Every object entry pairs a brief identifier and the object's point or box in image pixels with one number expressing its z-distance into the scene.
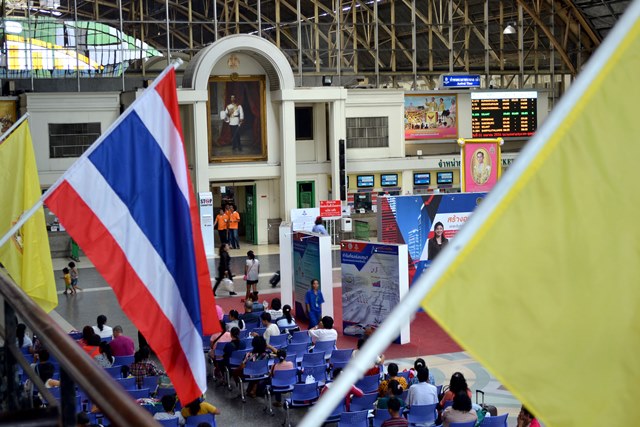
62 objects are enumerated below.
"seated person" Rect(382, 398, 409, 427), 10.93
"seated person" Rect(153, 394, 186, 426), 11.32
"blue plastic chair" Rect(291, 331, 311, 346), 16.38
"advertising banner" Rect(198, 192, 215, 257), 30.77
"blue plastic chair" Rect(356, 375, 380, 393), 13.27
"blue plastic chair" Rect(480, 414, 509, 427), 11.08
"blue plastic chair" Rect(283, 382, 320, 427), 13.34
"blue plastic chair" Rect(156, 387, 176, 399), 12.90
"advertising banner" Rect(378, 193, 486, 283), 21.88
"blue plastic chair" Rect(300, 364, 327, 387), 14.22
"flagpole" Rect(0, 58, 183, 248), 7.46
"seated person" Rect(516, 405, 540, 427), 10.63
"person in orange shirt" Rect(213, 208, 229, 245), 31.77
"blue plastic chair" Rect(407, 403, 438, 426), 11.82
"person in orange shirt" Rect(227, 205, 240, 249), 31.95
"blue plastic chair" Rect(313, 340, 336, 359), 15.76
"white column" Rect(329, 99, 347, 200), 33.62
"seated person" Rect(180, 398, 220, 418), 11.62
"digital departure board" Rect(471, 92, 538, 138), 37.31
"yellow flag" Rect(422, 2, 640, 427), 3.25
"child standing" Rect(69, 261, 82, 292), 24.52
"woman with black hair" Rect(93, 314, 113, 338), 16.61
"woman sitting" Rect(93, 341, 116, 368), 14.10
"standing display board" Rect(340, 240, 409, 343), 18.72
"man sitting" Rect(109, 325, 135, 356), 15.12
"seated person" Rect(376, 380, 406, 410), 12.21
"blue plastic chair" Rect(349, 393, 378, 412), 12.62
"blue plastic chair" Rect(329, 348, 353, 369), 14.58
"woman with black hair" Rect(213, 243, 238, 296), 23.58
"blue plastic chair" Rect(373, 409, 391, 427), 11.73
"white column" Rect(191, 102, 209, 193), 32.31
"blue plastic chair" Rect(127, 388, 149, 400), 12.70
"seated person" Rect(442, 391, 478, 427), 10.95
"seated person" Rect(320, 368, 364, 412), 12.68
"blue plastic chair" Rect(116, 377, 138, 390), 13.25
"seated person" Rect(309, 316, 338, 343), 16.05
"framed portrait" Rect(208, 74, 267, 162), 33.31
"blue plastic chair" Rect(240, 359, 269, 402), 14.71
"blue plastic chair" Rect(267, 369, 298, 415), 14.00
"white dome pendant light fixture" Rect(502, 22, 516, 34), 38.97
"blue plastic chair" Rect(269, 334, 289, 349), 15.91
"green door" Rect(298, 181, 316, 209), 34.72
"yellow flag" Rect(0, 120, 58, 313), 10.40
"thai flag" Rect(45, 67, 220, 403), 7.92
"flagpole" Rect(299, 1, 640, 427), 3.00
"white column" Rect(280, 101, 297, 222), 33.22
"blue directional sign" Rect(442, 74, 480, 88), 36.78
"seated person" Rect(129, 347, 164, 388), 13.74
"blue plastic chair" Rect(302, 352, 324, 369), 14.76
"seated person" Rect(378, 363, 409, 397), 12.84
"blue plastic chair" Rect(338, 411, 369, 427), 11.69
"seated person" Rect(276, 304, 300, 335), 17.20
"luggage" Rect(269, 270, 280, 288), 24.95
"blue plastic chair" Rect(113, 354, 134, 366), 14.78
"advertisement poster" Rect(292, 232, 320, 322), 20.30
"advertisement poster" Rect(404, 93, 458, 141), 36.56
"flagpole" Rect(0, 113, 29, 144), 10.90
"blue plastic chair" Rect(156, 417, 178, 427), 11.12
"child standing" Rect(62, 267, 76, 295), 24.44
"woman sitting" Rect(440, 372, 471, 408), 11.77
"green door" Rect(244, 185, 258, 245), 34.50
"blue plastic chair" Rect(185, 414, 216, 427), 11.53
